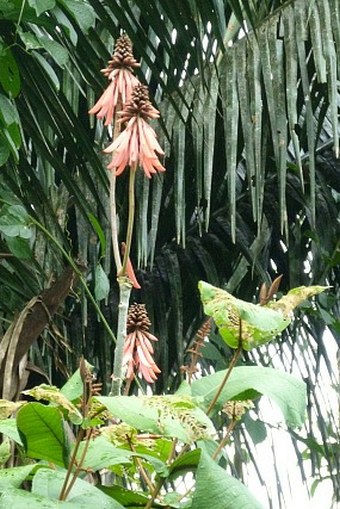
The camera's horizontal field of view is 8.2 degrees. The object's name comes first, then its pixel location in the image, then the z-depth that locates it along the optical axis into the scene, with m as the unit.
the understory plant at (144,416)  2.99
